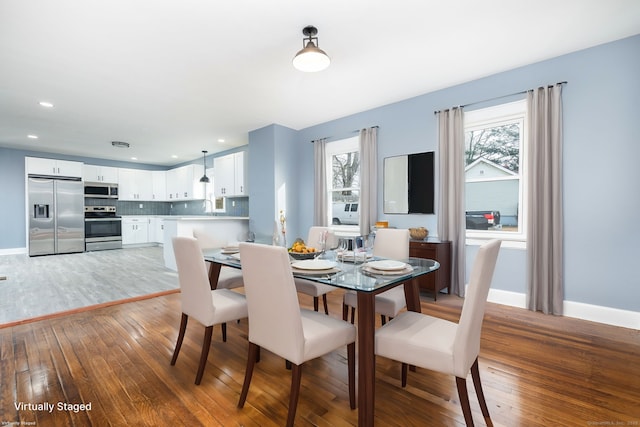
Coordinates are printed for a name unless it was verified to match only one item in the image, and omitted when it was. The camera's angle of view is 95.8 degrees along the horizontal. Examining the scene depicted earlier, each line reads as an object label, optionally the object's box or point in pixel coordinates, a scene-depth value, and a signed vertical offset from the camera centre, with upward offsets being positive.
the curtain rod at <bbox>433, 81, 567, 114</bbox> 3.08 +1.28
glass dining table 1.37 -0.38
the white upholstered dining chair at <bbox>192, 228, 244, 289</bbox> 2.64 -0.61
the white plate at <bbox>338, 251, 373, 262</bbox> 2.07 -0.33
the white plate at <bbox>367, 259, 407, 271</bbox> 1.69 -0.33
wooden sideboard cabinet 3.40 -0.57
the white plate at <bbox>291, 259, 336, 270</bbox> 1.72 -0.33
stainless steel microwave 7.57 +0.58
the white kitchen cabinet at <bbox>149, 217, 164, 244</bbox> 8.42 -0.55
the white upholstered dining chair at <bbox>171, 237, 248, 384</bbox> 1.84 -0.62
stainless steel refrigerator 6.64 -0.09
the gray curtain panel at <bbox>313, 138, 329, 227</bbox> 4.91 +0.45
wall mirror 3.85 +0.37
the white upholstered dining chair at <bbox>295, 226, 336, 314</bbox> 2.54 -0.70
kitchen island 5.03 -0.29
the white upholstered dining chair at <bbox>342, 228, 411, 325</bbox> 2.06 -0.41
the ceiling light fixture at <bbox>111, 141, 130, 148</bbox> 6.18 +1.48
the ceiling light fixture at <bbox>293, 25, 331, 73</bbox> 2.26 +1.22
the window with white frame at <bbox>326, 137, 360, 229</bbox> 4.78 +0.50
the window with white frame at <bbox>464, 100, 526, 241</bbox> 3.30 +0.46
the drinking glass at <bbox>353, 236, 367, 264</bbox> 2.01 -0.29
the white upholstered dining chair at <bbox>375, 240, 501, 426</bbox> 1.28 -0.63
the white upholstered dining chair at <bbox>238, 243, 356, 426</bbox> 1.39 -0.60
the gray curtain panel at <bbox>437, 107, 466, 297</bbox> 3.52 +0.26
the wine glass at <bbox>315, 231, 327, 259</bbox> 2.39 -0.25
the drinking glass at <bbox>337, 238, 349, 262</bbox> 2.06 -0.28
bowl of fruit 2.09 -0.30
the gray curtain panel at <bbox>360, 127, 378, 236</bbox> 4.31 +0.47
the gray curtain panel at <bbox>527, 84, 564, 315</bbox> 2.90 +0.07
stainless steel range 7.48 -0.43
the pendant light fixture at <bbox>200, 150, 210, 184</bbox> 7.20 +1.38
